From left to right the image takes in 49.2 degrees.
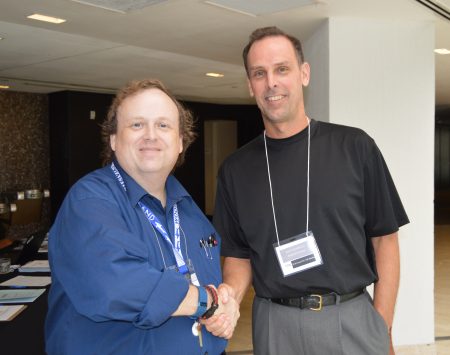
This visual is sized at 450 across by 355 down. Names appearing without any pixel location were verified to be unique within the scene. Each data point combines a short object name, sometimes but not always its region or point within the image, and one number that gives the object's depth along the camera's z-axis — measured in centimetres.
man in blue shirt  119
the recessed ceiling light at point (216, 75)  693
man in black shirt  173
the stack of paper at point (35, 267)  339
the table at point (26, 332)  204
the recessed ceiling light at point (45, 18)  384
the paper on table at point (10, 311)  236
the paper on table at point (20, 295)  265
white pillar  387
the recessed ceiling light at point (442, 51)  531
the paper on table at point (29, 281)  301
